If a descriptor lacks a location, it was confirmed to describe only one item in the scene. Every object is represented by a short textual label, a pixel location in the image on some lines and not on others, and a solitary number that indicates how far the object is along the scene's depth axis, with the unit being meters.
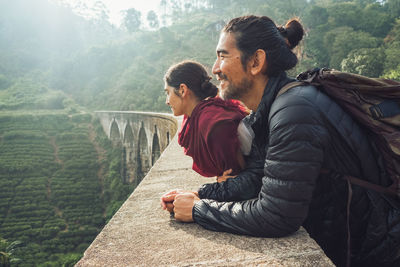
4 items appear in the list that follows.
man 1.23
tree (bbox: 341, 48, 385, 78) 23.41
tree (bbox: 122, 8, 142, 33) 83.38
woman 1.80
